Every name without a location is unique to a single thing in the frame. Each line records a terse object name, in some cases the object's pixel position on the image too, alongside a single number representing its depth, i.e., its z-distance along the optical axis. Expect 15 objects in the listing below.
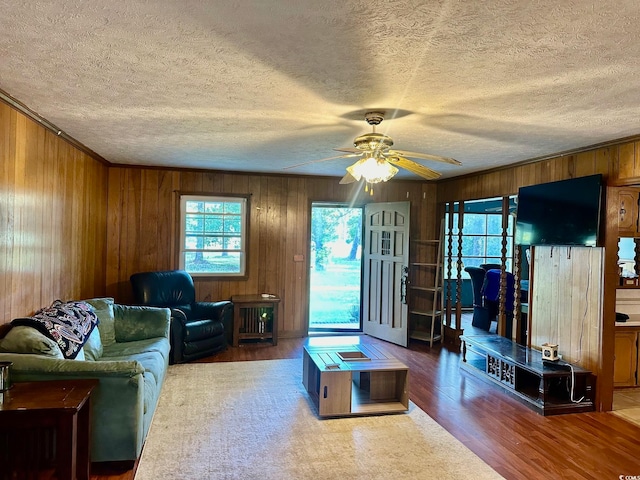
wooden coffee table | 3.46
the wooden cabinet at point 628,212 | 3.76
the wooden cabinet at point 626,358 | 4.30
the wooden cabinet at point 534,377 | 3.79
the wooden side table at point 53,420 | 2.12
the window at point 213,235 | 5.97
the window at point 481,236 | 9.03
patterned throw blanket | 2.89
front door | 5.98
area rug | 2.69
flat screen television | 3.77
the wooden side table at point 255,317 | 5.66
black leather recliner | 4.80
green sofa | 2.52
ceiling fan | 3.04
